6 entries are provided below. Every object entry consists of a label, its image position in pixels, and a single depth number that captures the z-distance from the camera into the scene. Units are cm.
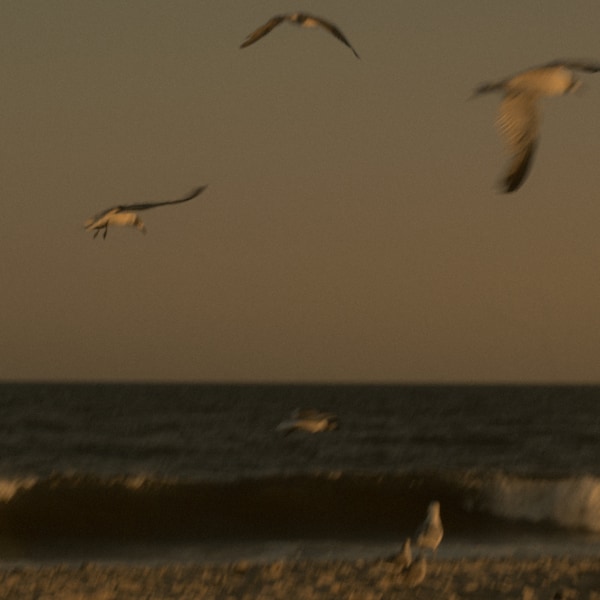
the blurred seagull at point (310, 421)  2748
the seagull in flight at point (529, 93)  1430
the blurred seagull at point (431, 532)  2756
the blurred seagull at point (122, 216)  1659
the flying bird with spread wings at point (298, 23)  1518
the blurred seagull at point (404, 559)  2533
